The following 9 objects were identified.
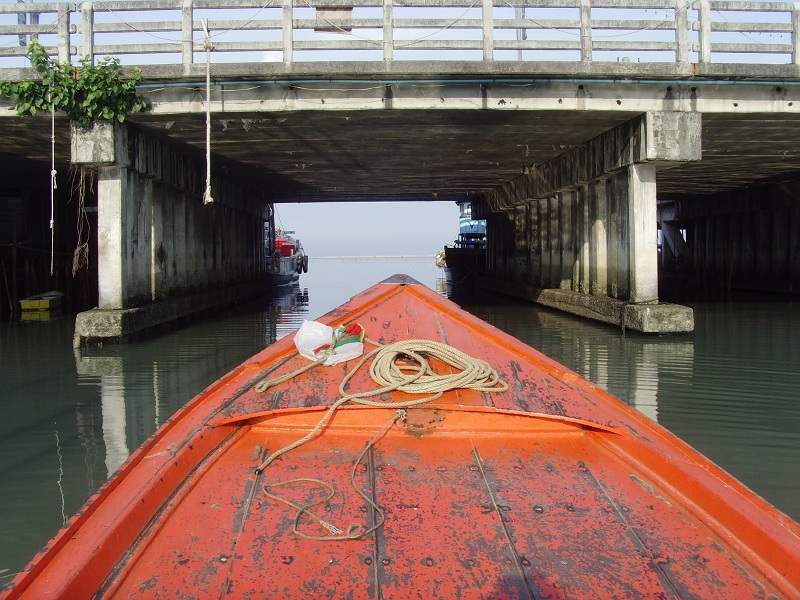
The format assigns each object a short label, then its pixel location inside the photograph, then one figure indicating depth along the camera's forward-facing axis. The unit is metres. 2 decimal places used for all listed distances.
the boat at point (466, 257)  37.75
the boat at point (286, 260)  31.61
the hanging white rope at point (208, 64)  11.18
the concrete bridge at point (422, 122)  11.62
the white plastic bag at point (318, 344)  4.62
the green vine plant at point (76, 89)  11.35
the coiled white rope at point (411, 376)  3.84
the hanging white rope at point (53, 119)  11.42
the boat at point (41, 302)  17.81
